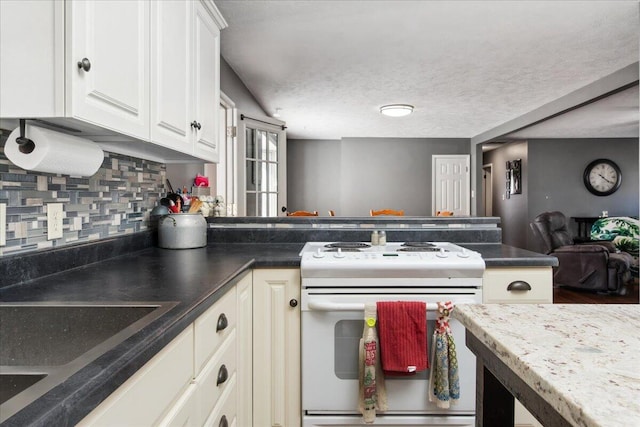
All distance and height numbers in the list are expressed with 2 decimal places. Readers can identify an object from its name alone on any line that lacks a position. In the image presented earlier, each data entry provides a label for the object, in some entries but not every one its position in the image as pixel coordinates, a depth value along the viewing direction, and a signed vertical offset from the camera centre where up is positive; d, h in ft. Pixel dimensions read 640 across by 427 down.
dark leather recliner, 16.03 -2.39
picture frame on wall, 25.43 +2.22
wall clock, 24.13 +2.13
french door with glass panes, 12.64 +1.53
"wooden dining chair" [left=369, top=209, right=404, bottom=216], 17.75 -0.14
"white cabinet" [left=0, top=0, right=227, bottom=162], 3.05 +1.30
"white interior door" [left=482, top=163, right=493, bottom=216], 30.75 +1.65
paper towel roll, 3.41 +0.52
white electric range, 5.57 -1.70
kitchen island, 1.42 -0.67
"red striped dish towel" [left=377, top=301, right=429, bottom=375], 5.35 -1.73
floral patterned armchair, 19.10 -1.13
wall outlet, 4.26 -0.12
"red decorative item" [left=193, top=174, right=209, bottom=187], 8.50 +0.61
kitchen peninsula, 1.88 -0.72
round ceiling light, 16.25 +4.19
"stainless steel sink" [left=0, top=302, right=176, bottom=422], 2.89 -0.92
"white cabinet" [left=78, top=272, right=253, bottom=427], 2.16 -1.25
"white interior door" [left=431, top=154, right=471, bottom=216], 25.09 +1.99
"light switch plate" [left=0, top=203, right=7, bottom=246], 3.62 -0.14
